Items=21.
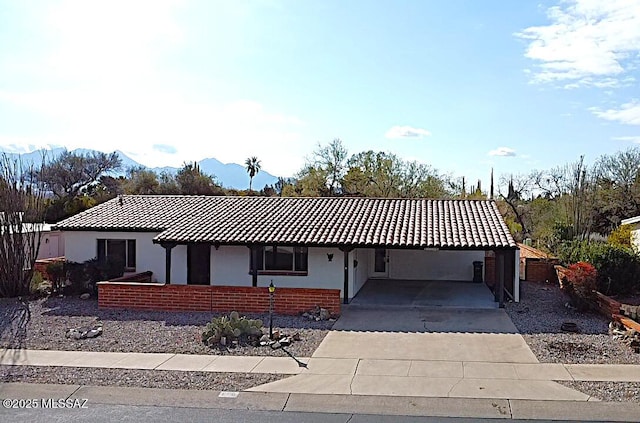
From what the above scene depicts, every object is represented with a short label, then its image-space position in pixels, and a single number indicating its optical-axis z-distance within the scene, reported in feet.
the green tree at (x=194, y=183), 176.04
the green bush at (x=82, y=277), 68.39
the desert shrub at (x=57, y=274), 68.62
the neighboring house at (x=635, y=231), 78.25
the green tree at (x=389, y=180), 161.79
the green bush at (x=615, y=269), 59.36
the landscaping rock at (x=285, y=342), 42.38
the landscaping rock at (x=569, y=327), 47.24
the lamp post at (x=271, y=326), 44.06
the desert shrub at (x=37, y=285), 69.10
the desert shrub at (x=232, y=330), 42.68
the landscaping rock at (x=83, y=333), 45.47
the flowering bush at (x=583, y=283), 54.49
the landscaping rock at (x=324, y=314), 52.27
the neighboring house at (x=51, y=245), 96.84
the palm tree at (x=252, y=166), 260.21
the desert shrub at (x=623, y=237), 81.12
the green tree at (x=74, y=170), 184.96
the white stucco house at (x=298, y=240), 63.67
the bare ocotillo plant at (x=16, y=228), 67.21
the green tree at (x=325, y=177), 170.19
